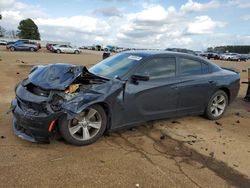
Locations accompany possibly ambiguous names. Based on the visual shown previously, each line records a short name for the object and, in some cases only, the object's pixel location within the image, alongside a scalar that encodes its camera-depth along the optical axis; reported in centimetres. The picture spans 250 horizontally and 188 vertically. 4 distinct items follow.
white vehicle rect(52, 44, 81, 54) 2944
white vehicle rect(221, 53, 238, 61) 3782
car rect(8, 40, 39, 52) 2653
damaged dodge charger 287
